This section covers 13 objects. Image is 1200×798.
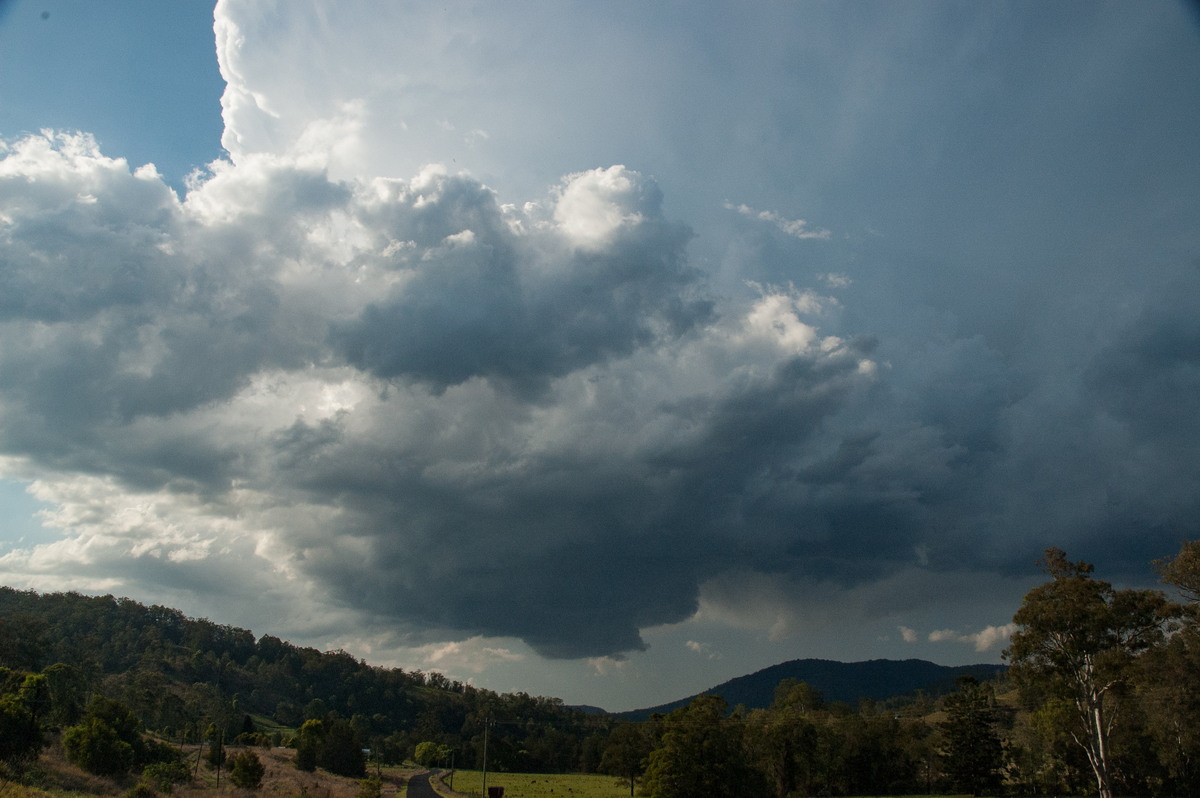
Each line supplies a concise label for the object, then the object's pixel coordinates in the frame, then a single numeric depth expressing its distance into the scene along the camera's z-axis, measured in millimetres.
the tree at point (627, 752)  101250
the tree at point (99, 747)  62312
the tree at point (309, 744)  107875
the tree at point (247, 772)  69938
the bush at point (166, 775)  61812
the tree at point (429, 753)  159250
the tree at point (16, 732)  52375
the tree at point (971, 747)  85625
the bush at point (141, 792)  50528
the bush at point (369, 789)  65000
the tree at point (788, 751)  90438
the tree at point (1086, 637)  45906
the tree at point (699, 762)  64125
